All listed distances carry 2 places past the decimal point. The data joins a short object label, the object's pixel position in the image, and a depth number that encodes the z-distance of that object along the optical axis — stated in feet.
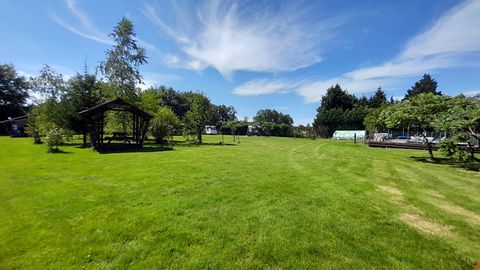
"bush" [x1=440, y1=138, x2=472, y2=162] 41.55
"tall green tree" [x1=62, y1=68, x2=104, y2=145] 62.54
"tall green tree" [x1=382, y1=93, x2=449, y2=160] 43.83
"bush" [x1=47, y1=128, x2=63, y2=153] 47.83
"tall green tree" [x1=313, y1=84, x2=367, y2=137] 167.53
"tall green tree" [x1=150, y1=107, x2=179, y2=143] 76.54
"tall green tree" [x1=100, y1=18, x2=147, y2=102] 80.28
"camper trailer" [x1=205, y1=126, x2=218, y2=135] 191.52
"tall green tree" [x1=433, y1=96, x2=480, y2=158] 36.70
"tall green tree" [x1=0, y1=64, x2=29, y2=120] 149.38
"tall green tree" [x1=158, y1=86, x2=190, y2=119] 205.05
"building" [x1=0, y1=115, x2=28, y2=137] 113.09
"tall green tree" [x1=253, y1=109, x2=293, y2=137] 185.88
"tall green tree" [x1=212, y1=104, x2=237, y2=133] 300.07
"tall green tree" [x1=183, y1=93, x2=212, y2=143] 84.53
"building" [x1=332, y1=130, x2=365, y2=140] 141.40
